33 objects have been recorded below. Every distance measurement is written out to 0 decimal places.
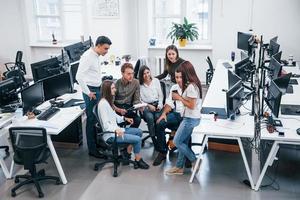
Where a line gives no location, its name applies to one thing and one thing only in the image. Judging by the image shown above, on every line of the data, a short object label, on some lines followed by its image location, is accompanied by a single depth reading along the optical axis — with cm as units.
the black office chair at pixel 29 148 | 403
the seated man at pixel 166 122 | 488
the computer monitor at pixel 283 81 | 459
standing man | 478
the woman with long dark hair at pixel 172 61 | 536
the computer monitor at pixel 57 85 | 511
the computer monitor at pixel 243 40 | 696
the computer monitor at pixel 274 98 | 399
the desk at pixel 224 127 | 407
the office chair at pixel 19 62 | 797
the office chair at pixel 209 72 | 743
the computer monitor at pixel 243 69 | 547
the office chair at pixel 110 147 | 450
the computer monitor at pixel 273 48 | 650
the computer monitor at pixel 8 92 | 480
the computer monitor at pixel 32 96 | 456
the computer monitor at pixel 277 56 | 597
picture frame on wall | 816
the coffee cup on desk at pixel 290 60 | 738
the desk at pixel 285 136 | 387
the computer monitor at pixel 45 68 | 541
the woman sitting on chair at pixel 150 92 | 514
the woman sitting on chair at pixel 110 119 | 443
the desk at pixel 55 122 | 425
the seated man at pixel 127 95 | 514
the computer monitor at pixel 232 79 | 473
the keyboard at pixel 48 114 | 459
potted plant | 830
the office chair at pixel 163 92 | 547
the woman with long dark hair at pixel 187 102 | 421
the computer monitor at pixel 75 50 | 649
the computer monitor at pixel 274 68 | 525
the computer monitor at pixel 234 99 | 416
